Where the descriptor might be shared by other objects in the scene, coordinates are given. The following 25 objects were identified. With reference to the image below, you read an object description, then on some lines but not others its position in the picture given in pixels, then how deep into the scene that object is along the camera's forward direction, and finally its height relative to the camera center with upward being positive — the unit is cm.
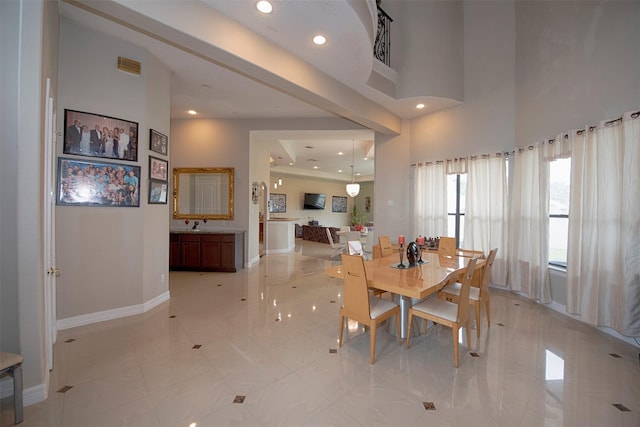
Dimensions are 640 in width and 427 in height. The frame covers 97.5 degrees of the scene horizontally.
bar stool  171 -102
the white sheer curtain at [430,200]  550 +26
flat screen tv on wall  1347 +51
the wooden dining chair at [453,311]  251 -93
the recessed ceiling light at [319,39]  323 +202
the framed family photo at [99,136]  312 +86
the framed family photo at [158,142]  379 +95
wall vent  340 +177
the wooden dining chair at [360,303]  255 -88
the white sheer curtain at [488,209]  470 +8
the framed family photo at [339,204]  1502 +44
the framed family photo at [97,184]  311 +30
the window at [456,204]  546 +18
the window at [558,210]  394 +6
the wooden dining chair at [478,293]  303 -92
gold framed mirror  634 +41
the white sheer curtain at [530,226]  400 -18
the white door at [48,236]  217 -23
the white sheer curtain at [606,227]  283 -13
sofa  1075 -91
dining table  241 -62
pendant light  1024 +85
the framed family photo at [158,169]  384 +58
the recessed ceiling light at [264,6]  275 +204
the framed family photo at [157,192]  381 +25
